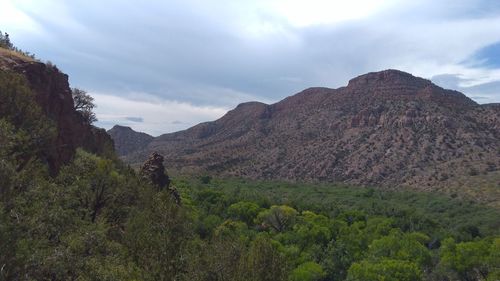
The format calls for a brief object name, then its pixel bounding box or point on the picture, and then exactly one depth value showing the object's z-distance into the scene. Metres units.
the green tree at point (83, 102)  56.61
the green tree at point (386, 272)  45.13
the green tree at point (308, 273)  49.41
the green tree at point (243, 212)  76.24
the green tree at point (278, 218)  73.56
